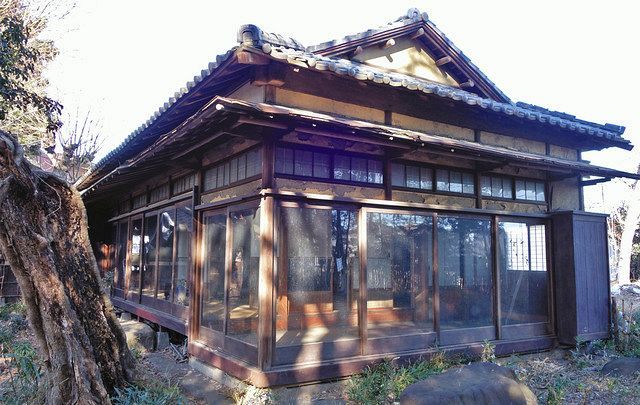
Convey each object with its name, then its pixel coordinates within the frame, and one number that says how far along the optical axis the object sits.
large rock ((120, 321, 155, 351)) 8.38
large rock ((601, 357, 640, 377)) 6.61
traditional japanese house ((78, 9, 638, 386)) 5.84
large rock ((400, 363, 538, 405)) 4.18
